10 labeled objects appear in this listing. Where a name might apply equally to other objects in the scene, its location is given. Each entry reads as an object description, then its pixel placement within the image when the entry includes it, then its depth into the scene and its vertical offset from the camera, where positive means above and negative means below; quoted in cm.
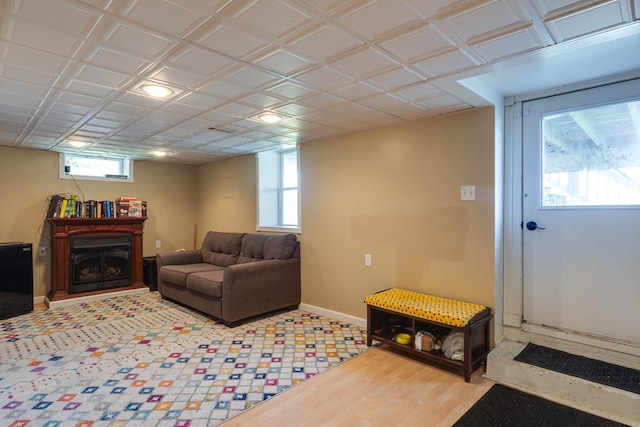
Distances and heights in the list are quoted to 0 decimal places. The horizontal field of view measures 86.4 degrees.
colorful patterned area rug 213 -124
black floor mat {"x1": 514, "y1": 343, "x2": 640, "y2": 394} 215 -107
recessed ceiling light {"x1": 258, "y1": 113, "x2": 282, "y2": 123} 306 +86
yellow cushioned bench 248 -93
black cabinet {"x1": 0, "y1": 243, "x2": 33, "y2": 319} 390 -80
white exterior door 242 -1
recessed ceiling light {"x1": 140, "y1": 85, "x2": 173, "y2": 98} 236 +86
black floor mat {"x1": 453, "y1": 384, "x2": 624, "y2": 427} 198 -123
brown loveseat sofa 363 -76
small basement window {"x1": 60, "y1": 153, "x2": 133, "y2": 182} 488 +66
